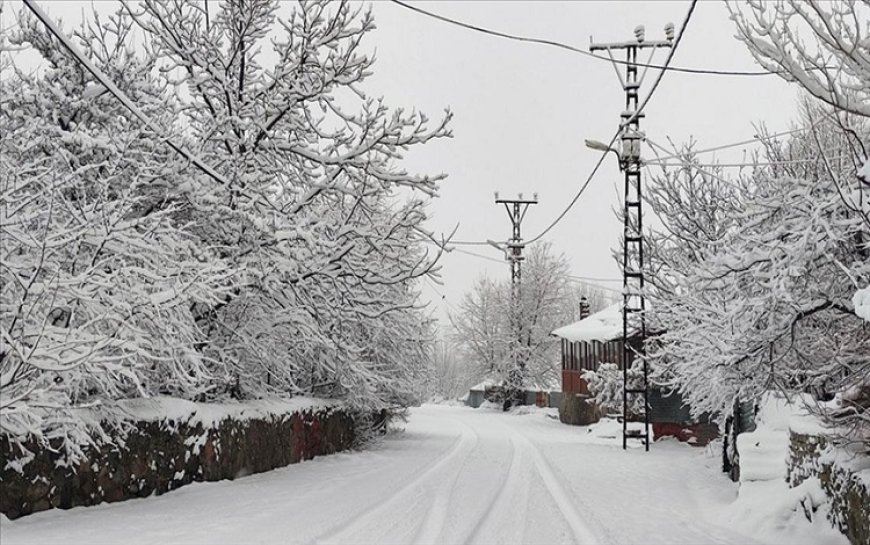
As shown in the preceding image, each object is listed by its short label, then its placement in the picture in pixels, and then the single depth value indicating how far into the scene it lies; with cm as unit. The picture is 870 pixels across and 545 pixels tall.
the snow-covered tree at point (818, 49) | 604
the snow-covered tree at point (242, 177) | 1157
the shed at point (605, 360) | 2341
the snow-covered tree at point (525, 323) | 4972
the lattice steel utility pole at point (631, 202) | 2003
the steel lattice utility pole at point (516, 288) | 4466
